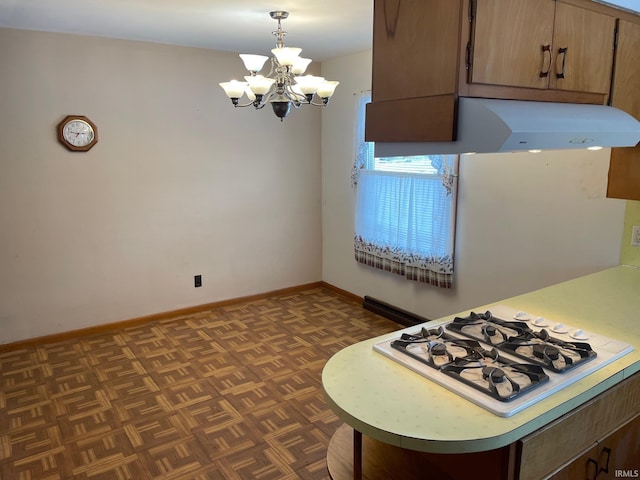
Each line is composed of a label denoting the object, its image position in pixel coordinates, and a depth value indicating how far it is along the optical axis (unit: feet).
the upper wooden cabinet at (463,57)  4.66
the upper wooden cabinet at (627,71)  6.41
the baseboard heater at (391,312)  13.71
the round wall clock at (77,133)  12.21
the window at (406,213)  12.32
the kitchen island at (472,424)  4.11
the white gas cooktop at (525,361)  4.42
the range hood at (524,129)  4.33
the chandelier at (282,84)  8.89
